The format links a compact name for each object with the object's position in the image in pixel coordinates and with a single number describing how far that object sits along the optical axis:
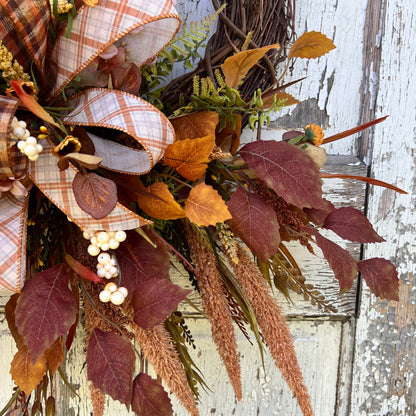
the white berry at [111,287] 0.36
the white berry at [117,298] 0.35
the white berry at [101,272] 0.36
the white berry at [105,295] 0.36
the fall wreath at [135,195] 0.34
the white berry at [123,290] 0.36
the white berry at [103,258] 0.36
